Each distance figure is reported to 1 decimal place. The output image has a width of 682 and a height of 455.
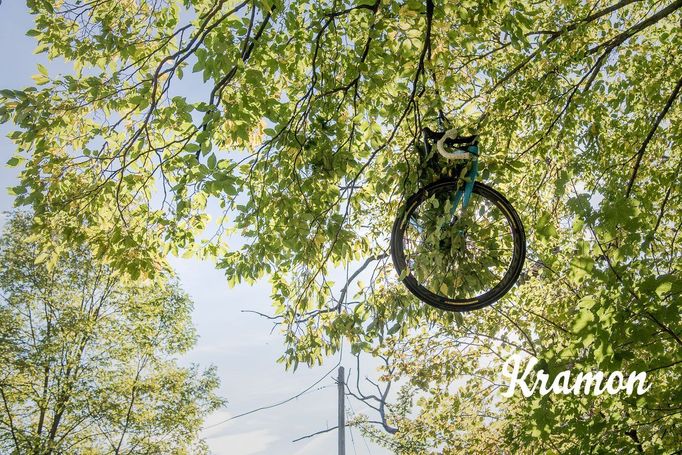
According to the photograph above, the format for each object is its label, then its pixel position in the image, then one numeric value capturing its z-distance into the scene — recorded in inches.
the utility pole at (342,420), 538.3
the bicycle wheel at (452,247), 126.5
